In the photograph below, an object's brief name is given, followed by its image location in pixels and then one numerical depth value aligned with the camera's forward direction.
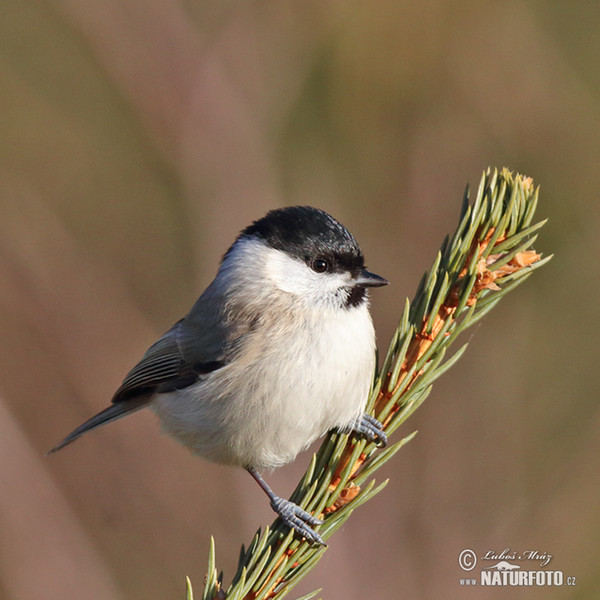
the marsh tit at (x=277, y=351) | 3.41
